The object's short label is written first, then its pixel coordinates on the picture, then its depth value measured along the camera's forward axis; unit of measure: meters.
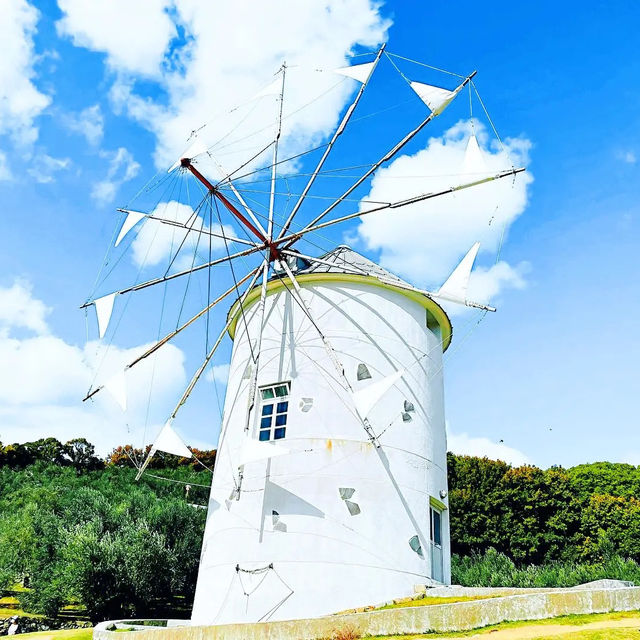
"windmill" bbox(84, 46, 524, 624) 14.64
